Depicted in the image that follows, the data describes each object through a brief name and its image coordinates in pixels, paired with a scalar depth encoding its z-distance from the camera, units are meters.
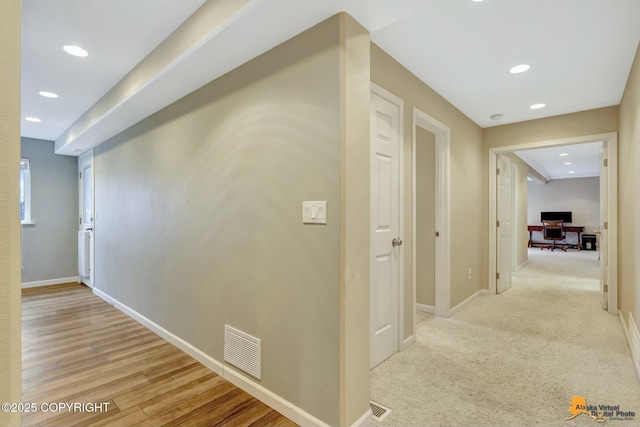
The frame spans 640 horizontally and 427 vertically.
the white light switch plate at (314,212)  1.70
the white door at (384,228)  2.38
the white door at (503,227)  4.52
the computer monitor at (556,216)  10.92
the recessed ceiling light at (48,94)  3.25
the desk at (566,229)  10.63
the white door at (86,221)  4.84
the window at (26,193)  5.15
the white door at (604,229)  3.75
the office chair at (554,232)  10.36
